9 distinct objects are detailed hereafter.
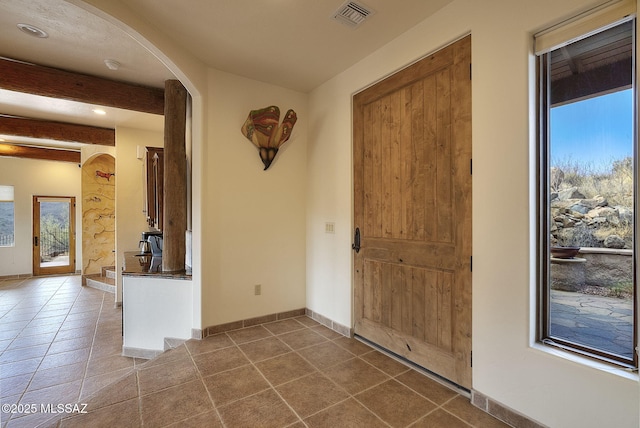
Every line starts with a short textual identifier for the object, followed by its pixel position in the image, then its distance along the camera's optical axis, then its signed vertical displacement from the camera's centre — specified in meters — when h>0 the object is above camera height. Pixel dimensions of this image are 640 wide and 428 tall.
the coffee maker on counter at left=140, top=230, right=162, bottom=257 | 4.32 -0.45
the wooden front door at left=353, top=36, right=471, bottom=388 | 1.99 +0.00
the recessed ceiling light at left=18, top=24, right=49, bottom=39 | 2.44 +1.59
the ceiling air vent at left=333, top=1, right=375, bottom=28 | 2.06 +1.48
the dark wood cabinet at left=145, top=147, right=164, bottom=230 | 3.62 +0.41
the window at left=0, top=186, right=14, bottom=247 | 6.74 -0.07
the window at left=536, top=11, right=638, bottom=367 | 1.41 +0.10
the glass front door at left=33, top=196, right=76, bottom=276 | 7.09 -0.53
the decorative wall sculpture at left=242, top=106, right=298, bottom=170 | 3.05 +0.90
